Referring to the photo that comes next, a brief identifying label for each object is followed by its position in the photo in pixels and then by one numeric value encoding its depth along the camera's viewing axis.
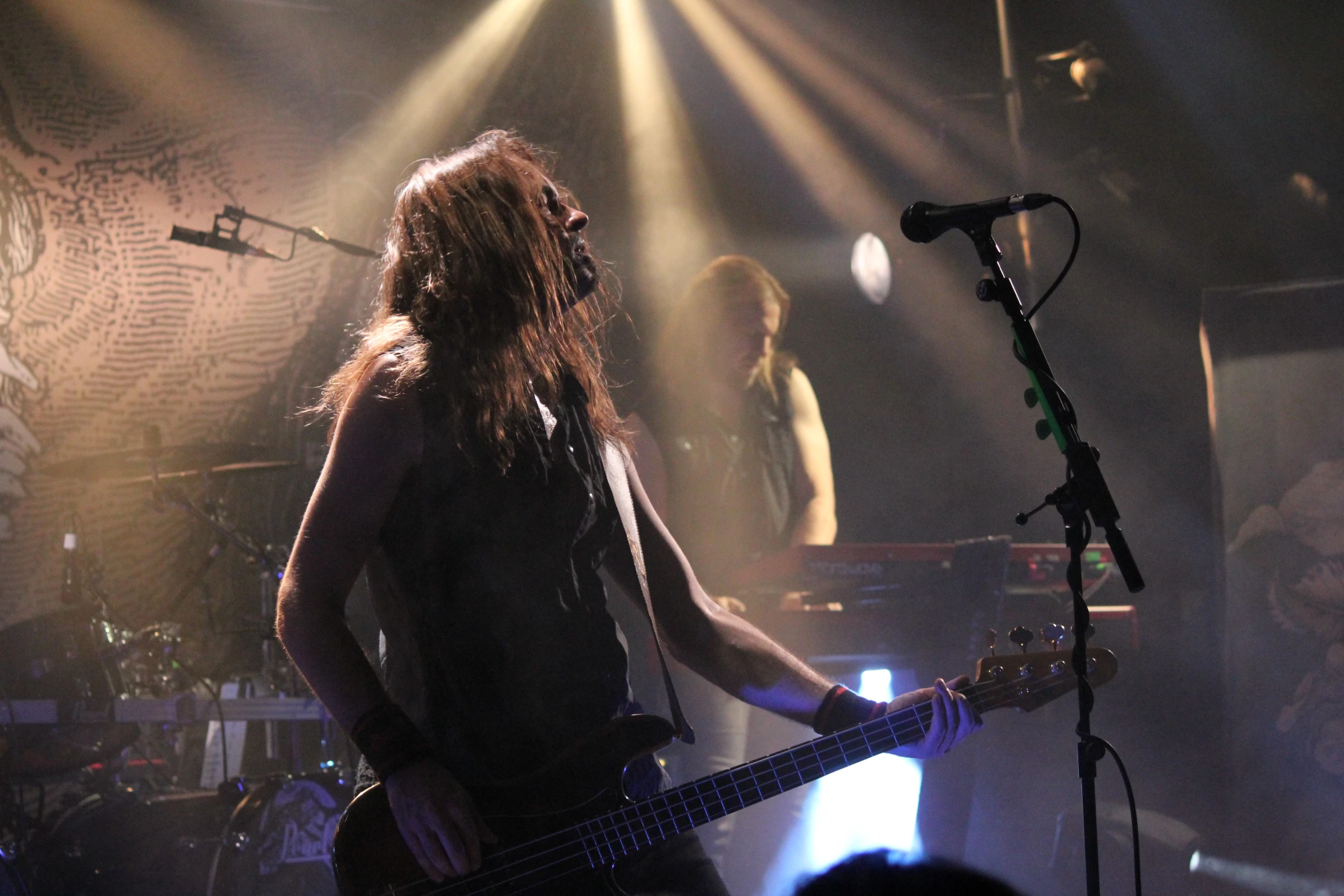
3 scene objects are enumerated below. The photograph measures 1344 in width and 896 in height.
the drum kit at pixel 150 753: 3.98
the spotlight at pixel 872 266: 5.97
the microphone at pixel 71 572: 4.57
